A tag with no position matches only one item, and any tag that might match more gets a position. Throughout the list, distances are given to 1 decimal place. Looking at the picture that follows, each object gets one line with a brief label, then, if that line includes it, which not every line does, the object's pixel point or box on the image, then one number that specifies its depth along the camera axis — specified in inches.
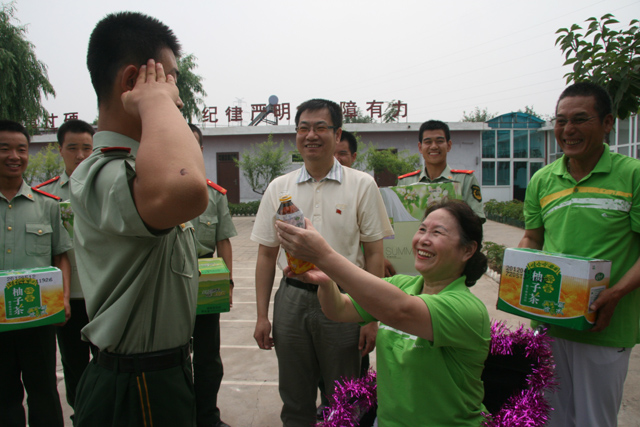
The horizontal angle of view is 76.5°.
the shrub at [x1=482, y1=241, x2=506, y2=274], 276.1
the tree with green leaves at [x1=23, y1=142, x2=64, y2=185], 594.9
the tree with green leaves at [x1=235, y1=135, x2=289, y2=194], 675.4
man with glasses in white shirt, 86.8
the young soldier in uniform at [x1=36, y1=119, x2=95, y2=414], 109.2
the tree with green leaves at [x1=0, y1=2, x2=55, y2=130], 438.6
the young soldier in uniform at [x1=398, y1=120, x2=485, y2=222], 138.9
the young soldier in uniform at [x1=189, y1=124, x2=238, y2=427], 108.3
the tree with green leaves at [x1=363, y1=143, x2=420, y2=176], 622.5
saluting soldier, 43.3
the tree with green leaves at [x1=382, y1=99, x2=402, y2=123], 776.8
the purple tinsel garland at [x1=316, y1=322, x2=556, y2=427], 58.2
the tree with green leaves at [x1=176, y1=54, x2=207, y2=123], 756.6
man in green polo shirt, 80.4
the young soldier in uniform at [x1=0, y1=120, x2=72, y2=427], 93.9
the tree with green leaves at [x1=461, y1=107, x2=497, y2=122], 1637.1
